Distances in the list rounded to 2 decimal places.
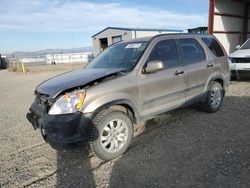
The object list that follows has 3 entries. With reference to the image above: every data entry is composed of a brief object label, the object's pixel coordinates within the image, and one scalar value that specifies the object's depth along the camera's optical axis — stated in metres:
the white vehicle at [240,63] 8.14
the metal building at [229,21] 11.75
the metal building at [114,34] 24.68
